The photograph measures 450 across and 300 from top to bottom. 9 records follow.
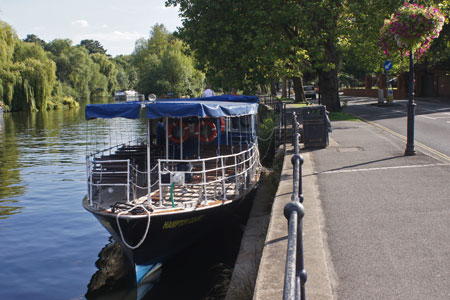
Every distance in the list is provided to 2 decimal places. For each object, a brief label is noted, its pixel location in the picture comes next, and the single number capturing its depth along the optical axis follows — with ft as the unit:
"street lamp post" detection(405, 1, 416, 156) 41.91
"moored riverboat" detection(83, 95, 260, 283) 32.50
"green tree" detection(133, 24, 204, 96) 255.09
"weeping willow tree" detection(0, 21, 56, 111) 187.21
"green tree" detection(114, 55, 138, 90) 436.35
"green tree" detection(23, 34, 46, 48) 572.51
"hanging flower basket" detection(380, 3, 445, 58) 39.22
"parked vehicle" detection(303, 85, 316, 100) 192.44
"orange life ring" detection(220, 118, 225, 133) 46.39
